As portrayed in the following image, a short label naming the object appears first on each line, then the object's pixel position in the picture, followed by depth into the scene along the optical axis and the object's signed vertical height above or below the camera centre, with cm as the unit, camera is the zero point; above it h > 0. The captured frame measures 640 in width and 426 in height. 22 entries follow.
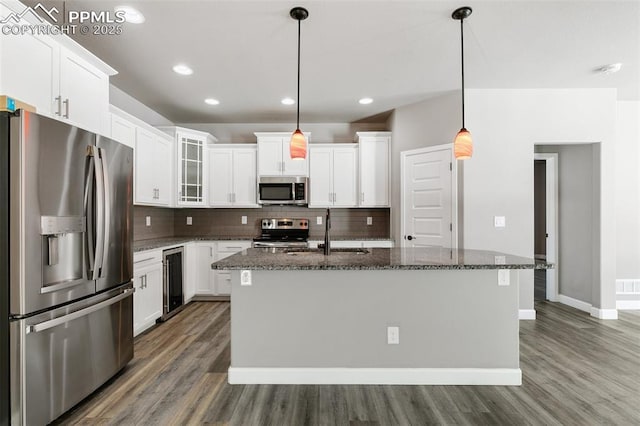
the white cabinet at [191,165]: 447 +71
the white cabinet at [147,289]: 319 -84
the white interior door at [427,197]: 394 +18
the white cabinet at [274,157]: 483 +85
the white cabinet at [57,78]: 183 +92
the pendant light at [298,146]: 261 +55
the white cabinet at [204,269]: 458 -85
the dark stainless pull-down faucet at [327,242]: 260 -26
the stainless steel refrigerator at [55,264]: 165 -31
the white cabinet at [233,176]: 491 +57
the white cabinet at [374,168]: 478 +67
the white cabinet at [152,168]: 363 +56
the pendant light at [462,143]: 244 +54
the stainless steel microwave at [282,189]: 480 +35
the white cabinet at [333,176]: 488 +56
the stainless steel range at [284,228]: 507 -27
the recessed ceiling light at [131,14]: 226 +149
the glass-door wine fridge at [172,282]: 376 -89
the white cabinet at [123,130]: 317 +89
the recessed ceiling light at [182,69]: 318 +150
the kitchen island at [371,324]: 235 -86
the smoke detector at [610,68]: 320 +149
